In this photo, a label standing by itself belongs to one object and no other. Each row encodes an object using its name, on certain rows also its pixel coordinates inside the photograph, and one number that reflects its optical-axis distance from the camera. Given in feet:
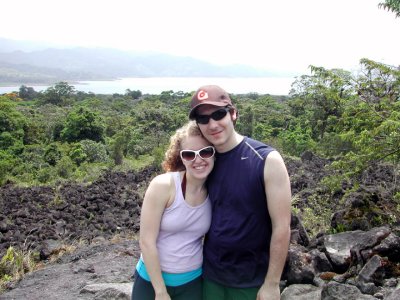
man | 6.91
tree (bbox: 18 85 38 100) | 213.25
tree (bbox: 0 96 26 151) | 80.52
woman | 7.29
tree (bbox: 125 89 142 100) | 231.30
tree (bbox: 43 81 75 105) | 171.01
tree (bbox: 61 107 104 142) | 87.06
